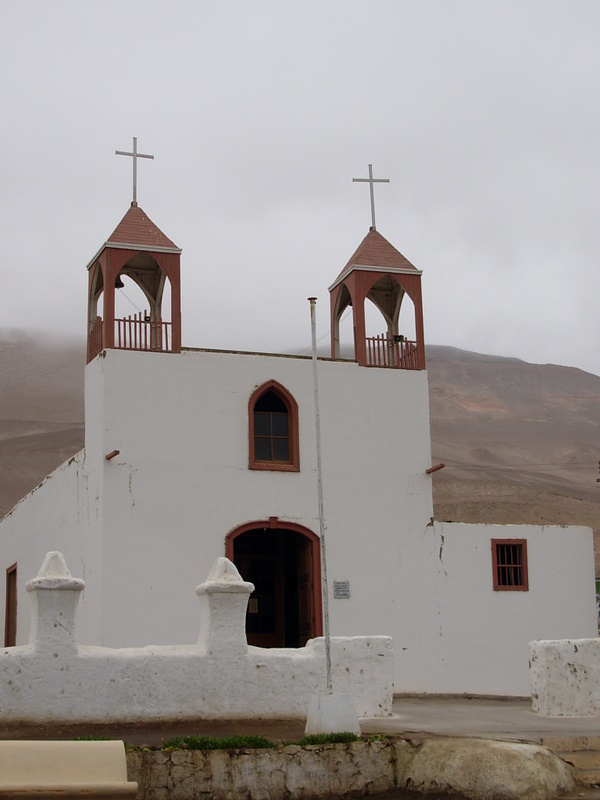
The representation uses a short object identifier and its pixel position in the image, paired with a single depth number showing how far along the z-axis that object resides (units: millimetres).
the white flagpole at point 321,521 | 14109
